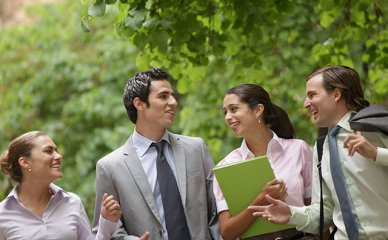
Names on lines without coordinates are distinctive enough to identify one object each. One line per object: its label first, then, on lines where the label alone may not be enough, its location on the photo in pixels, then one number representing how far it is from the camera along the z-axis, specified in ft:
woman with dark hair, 16.67
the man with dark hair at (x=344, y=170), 14.76
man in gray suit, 16.83
